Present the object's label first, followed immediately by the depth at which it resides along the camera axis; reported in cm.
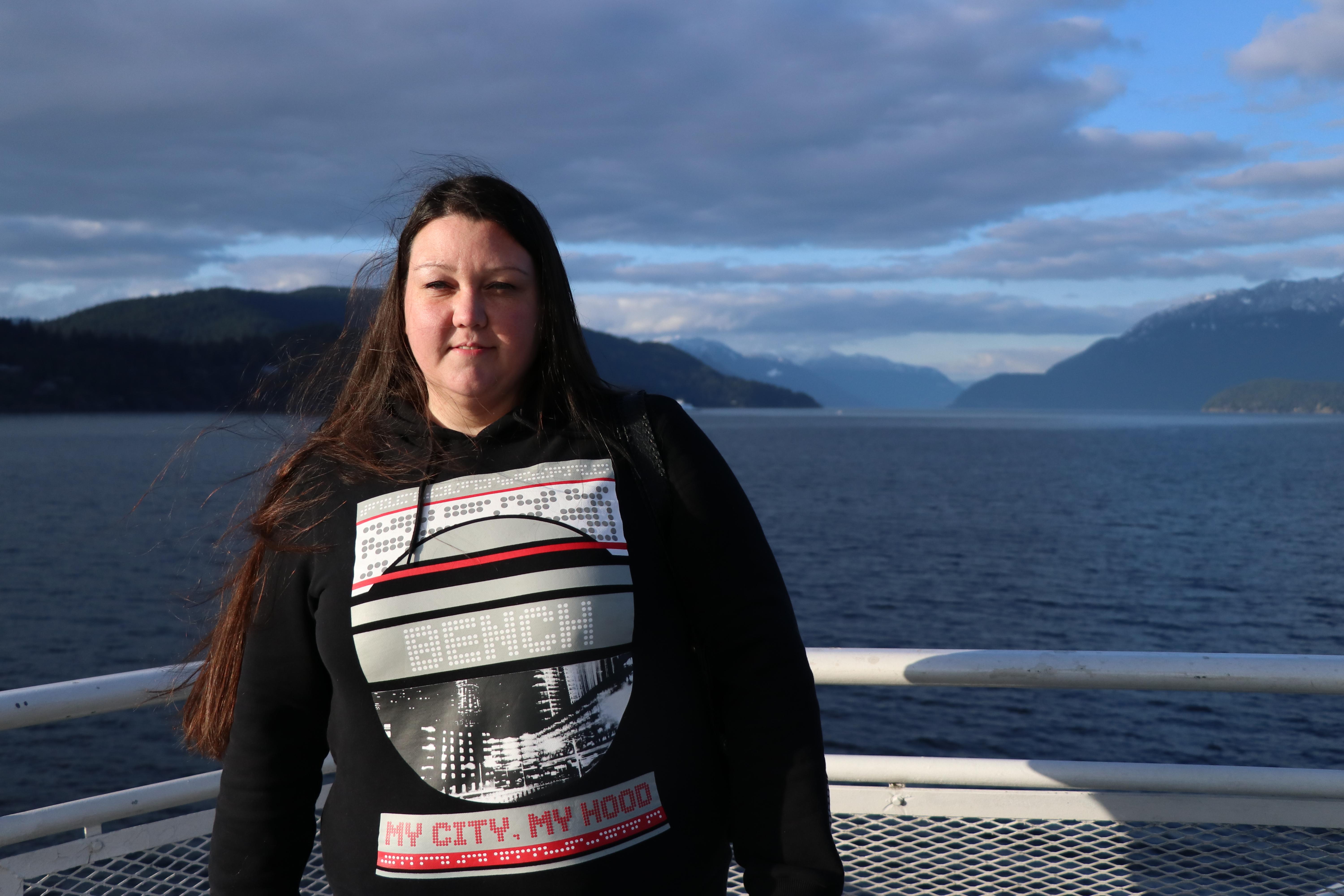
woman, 163
